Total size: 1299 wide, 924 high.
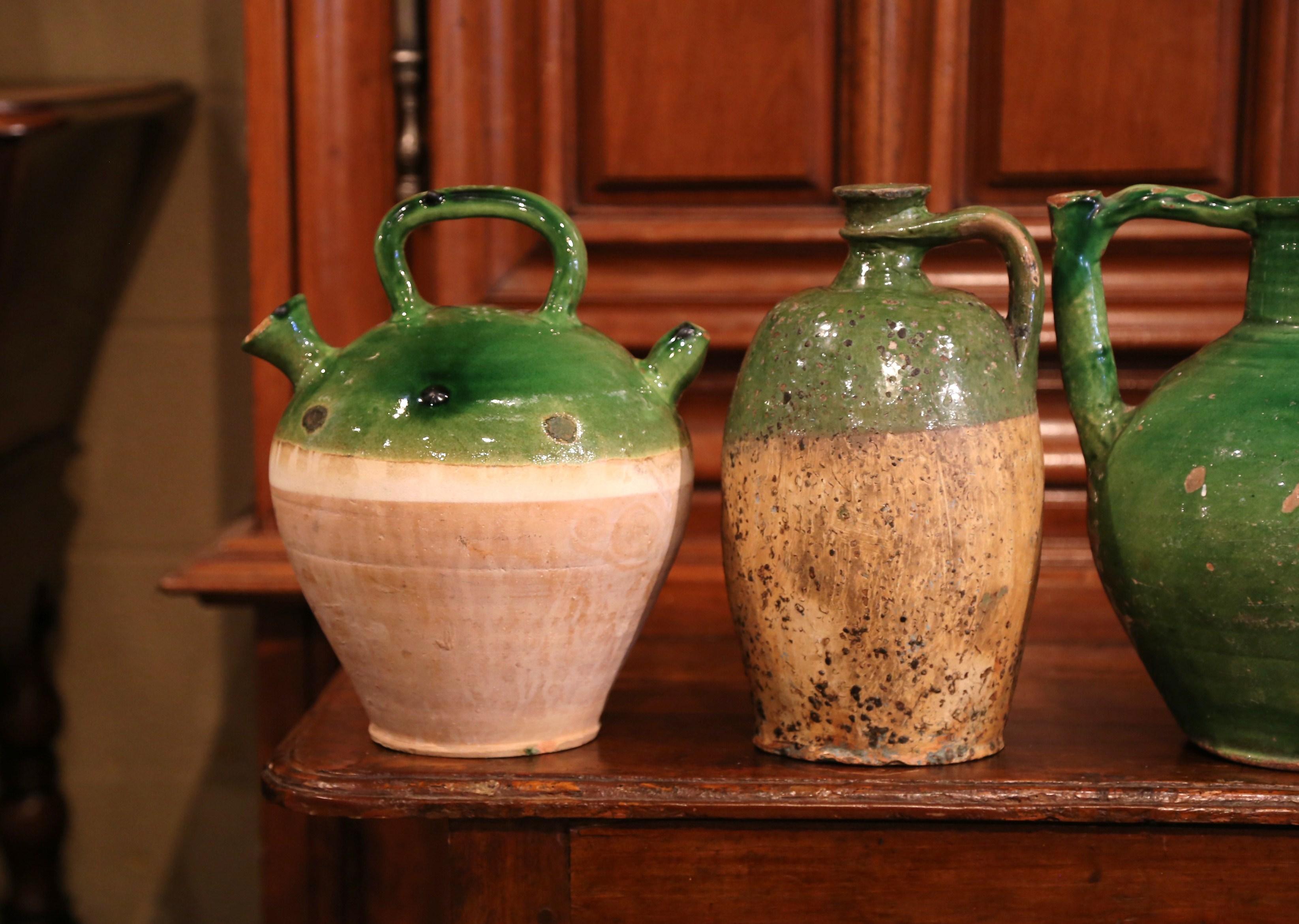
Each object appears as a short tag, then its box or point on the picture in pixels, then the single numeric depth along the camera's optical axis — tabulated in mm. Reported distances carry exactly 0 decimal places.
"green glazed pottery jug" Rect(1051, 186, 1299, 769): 1722
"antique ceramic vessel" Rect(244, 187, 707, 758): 1728
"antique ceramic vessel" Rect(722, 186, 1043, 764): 1733
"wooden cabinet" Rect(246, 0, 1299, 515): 2088
